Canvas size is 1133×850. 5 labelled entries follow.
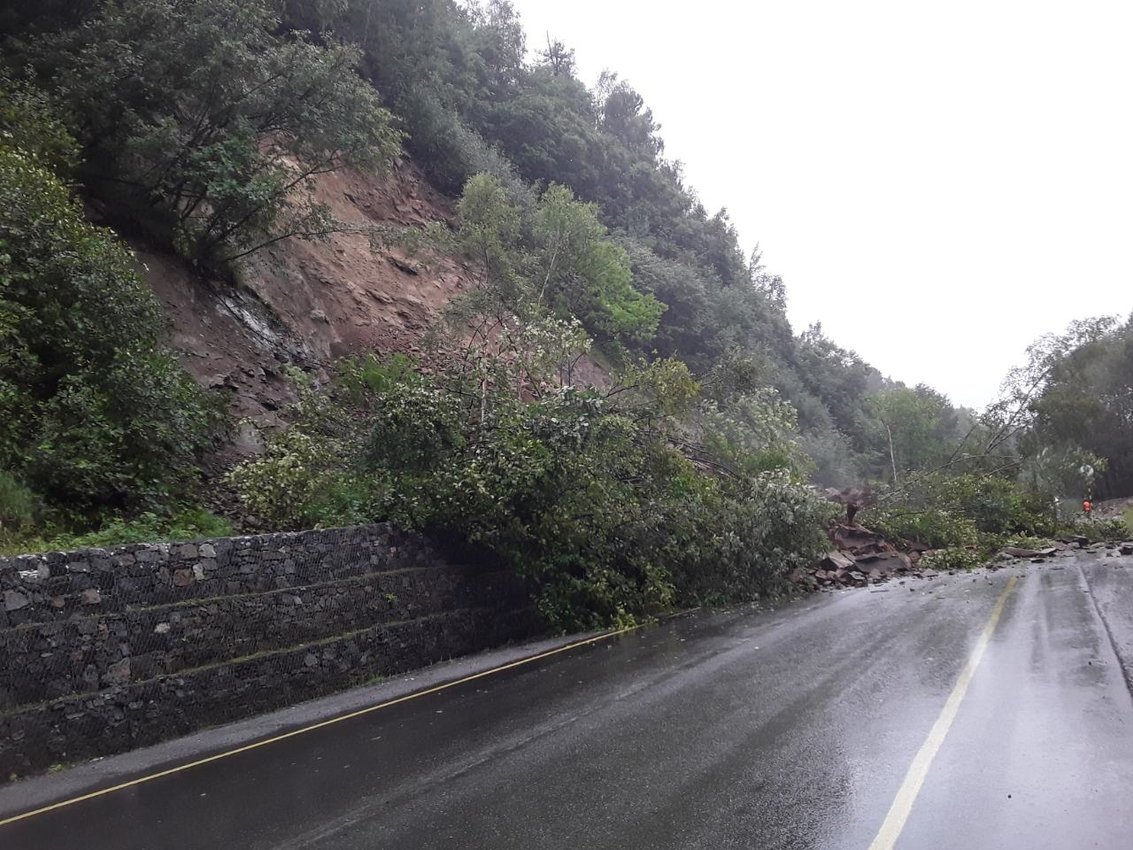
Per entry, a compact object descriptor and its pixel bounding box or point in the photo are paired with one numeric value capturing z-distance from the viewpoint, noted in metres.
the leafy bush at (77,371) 11.23
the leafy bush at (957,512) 27.69
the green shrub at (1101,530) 30.78
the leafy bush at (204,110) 16.14
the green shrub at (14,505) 9.73
